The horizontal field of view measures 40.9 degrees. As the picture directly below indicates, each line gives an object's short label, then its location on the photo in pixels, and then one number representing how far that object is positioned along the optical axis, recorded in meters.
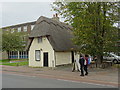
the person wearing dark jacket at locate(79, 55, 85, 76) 13.92
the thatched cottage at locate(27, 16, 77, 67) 22.50
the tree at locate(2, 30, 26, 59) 33.88
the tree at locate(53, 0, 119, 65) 17.06
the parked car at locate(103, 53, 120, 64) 25.77
